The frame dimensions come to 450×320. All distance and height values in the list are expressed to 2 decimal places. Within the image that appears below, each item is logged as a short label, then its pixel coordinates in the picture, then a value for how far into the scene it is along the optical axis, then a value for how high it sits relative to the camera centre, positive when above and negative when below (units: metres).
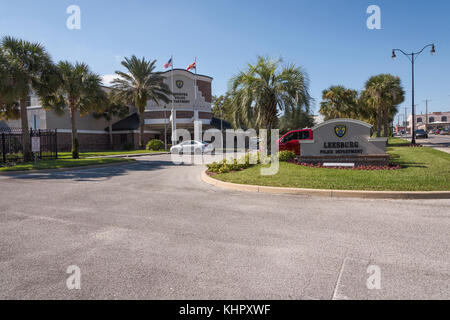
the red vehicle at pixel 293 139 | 16.34 +0.38
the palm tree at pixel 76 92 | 22.11 +4.84
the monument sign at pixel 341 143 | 12.55 +0.07
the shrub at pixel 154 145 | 36.12 +0.30
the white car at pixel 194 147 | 28.89 -0.03
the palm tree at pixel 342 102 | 40.28 +5.95
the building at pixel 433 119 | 117.81 +10.79
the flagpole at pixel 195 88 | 47.24 +9.52
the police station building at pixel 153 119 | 40.62 +4.30
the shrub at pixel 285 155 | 13.87 -0.45
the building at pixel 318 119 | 61.87 +5.70
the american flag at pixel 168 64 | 39.03 +11.10
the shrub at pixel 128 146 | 40.41 +0.25
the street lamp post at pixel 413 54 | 27.93 +8.76
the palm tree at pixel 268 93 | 14.60 +2.67
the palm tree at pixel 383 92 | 33.19 +5.97
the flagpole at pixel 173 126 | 42.57 +3.12
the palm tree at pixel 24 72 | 17.62 +4.85
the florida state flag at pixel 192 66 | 41.80 +11.54
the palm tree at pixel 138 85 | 36.41 +7.87
